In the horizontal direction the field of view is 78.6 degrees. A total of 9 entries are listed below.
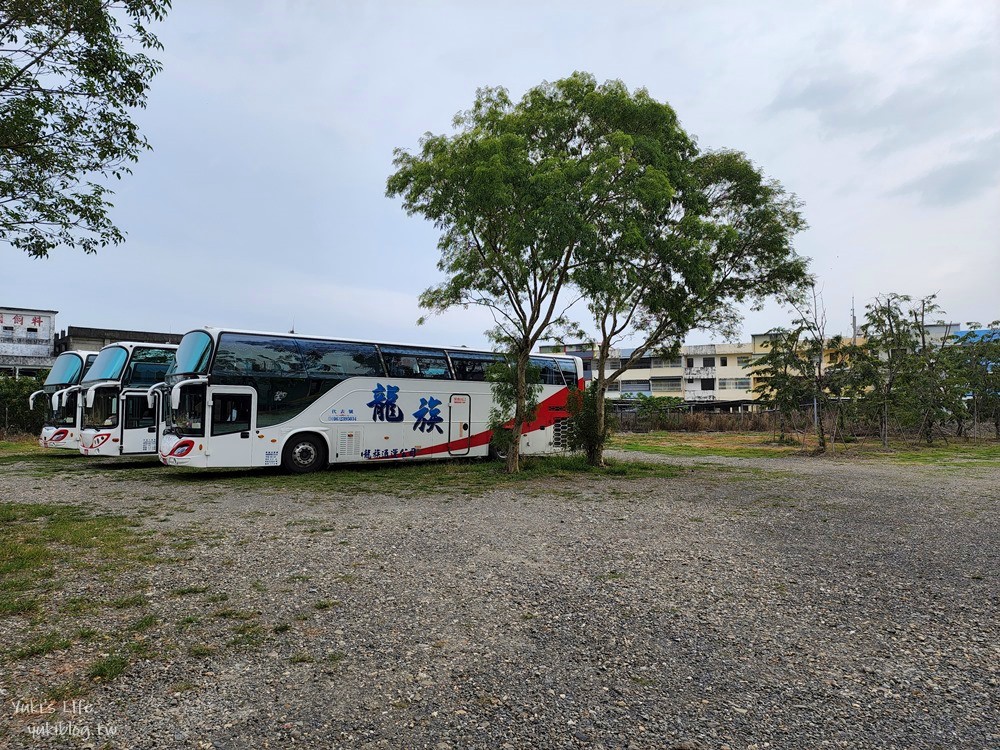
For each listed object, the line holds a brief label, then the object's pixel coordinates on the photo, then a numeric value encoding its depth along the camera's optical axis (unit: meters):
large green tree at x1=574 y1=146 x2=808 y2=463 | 12.08
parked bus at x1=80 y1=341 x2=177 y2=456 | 15.41
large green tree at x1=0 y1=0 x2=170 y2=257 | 5.95
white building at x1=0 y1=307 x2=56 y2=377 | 35.62
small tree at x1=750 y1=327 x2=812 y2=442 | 21.08
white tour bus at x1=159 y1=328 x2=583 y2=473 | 12.23
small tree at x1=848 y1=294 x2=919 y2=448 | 21.50
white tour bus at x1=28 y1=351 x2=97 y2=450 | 16.94
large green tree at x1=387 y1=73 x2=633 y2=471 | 11.38
